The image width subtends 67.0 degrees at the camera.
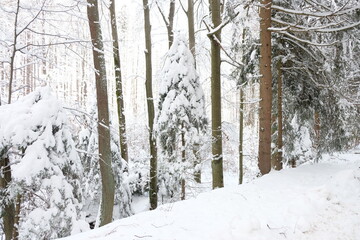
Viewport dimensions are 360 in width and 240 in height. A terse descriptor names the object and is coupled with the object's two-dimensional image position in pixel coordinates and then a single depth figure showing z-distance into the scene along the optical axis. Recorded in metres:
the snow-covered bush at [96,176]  9.64
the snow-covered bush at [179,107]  7.96
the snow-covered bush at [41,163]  4.41
